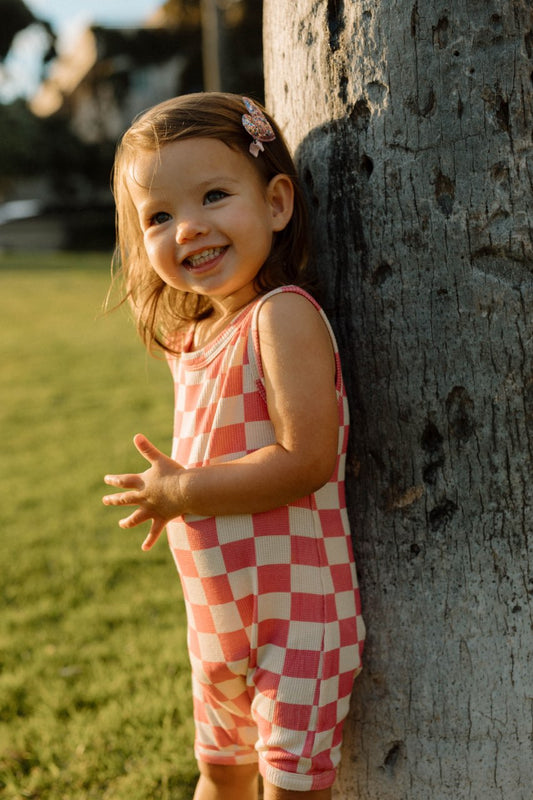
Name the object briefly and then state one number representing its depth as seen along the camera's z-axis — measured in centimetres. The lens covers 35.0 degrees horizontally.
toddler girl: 166
